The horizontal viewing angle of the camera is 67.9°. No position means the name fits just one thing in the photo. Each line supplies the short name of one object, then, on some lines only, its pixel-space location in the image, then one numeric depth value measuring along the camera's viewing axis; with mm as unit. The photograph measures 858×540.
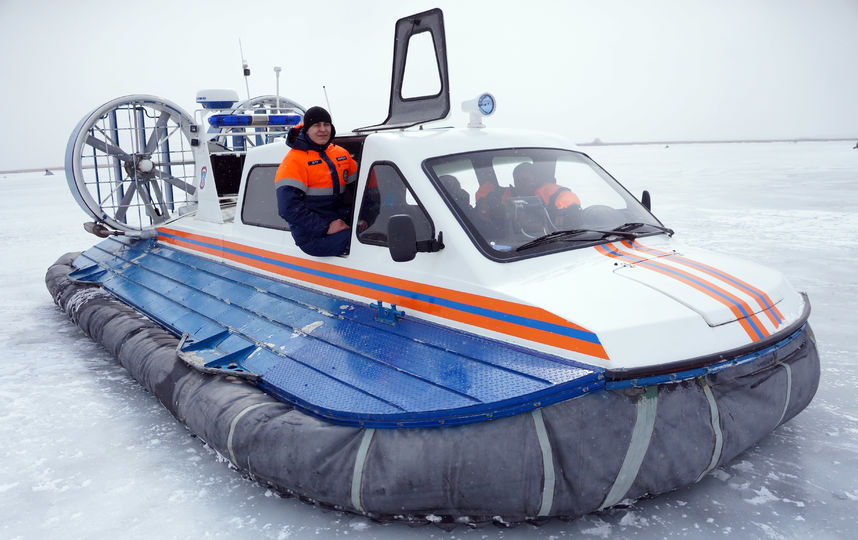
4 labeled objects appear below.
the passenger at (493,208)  2645
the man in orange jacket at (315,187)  3061
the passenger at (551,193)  2828
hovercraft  2059
